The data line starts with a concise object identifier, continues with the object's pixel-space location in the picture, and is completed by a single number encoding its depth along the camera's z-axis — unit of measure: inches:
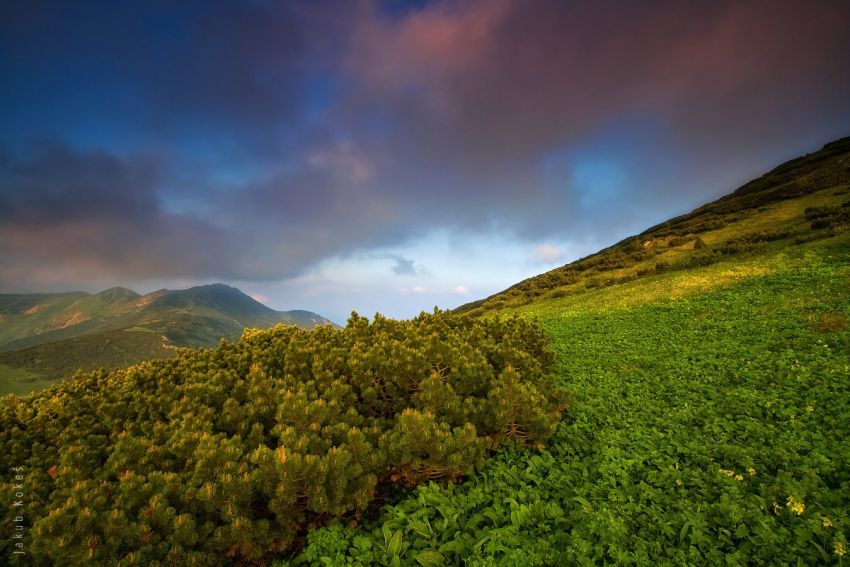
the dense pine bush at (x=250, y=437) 218.4
